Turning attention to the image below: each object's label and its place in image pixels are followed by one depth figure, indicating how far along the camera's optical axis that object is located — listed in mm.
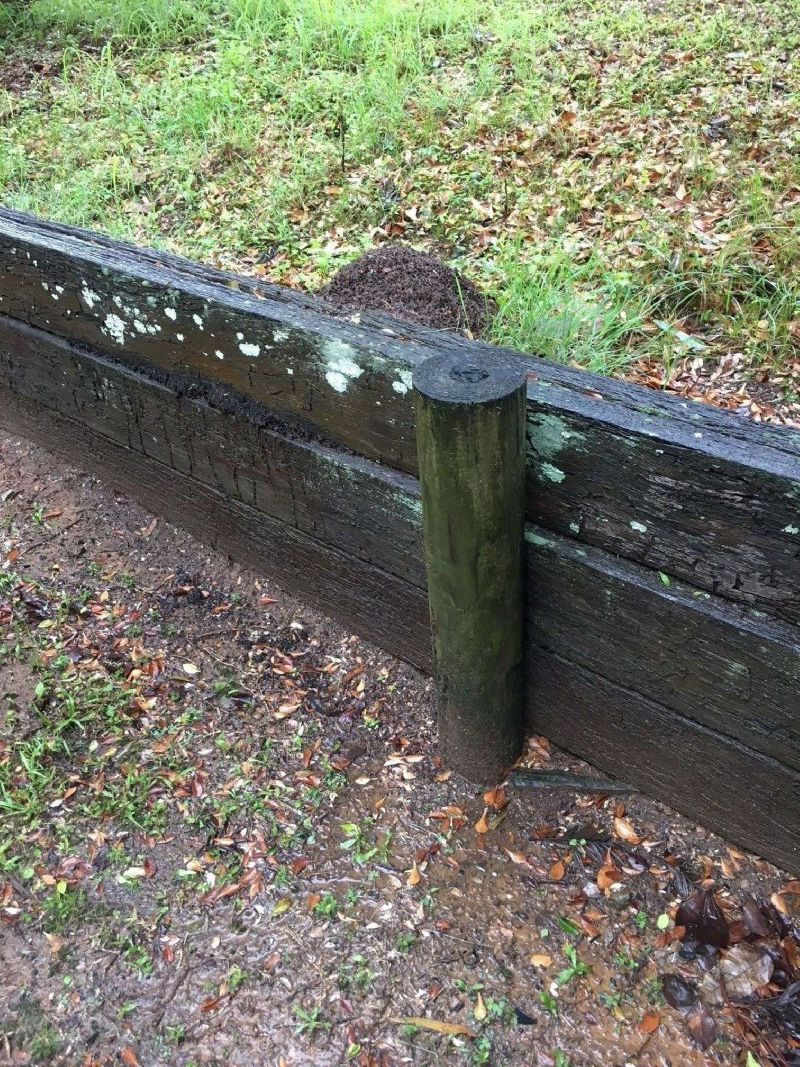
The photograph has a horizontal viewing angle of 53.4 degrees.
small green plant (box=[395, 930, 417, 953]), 1954
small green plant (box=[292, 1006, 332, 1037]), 1823
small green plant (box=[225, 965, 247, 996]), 1896
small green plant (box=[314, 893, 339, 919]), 2025
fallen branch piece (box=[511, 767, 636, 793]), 2219
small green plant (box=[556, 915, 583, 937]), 1968
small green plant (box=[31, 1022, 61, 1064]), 1792
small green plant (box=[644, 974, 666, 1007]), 1841
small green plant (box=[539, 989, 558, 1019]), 1835
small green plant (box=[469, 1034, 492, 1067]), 1764
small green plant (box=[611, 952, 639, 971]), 1906
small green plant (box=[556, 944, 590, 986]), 1883
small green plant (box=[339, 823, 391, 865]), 2139
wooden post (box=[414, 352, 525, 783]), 1513
